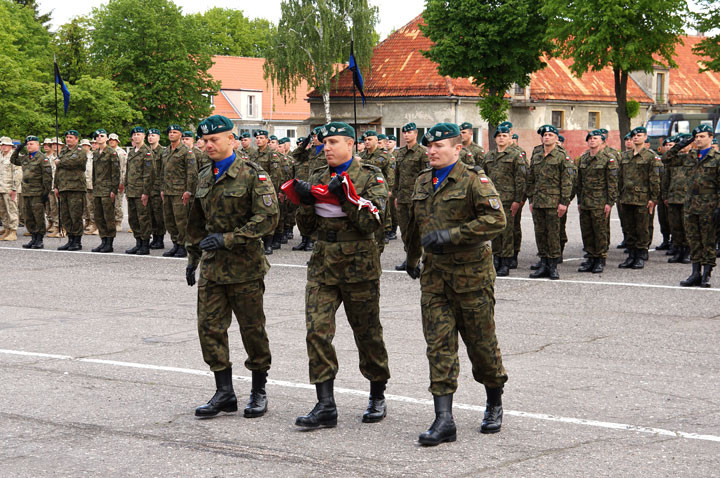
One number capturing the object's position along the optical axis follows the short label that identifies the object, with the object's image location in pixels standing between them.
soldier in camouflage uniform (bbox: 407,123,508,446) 6.13
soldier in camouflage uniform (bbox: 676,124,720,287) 12.69
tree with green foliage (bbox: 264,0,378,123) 56.97
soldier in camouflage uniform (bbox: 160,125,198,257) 16.22
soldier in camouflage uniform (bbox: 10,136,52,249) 18.94
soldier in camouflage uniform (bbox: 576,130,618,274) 14.57
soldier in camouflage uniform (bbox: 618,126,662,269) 15.09
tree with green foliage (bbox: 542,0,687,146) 39.97
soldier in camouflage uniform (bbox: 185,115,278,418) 6.71
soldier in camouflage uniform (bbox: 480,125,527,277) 14.19
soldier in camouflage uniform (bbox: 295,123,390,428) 6.48
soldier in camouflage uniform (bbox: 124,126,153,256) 17.30
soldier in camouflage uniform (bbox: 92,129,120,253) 17.86
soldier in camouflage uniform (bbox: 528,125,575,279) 13.97
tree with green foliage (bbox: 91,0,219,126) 62.12
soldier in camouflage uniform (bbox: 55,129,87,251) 18.02
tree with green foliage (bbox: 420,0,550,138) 47.81
